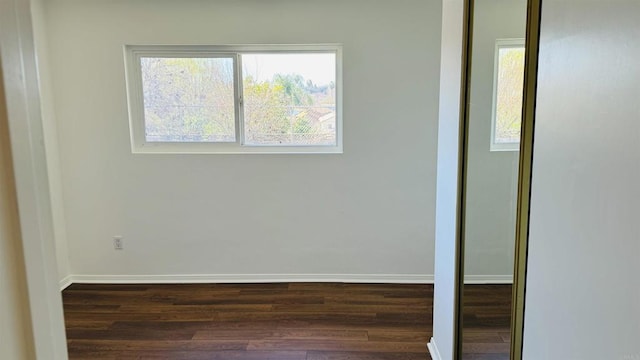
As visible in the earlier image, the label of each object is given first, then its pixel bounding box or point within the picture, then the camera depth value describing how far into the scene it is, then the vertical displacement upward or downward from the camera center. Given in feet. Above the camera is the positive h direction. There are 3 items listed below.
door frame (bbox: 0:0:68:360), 1.67 -0.11
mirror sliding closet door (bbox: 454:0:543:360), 3.81 -0.38
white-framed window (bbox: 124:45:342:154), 11.07 +1.19
